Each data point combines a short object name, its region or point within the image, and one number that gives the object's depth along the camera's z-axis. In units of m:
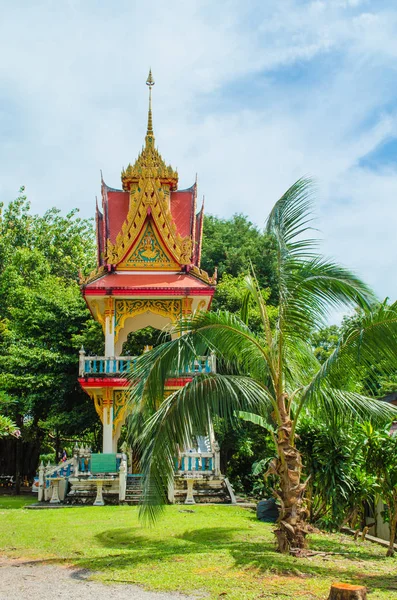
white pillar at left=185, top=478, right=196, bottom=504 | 14.44
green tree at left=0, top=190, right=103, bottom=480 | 20.44
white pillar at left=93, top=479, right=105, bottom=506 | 14.62
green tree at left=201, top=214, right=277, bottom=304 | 28.44
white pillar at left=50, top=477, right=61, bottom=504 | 15.57
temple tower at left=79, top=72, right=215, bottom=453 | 16.94
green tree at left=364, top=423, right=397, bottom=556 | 9.06
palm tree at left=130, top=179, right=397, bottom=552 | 7.70
